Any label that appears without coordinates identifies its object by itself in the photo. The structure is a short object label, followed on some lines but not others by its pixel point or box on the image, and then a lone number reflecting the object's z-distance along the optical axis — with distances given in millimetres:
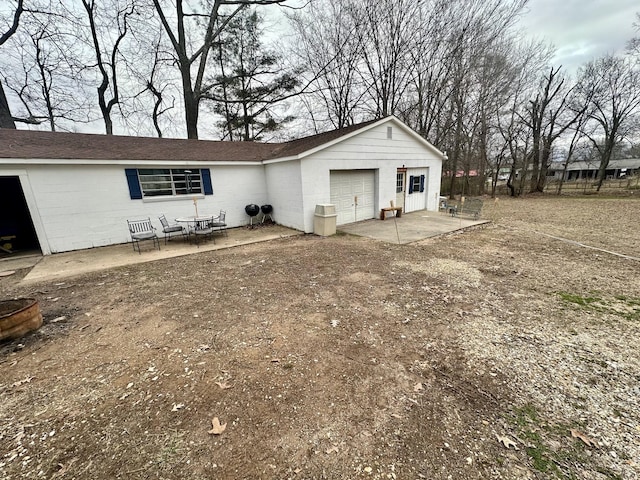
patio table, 7695
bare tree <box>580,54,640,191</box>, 19406
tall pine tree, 15289
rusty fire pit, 3150
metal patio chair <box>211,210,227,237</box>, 8484
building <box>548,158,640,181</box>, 39906
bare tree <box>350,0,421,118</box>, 14594
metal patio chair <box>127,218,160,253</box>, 7929
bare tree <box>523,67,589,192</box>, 19750
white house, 7156
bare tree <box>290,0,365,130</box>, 15625
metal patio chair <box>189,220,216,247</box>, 7907
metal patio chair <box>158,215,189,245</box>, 7992
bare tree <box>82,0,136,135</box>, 13695
